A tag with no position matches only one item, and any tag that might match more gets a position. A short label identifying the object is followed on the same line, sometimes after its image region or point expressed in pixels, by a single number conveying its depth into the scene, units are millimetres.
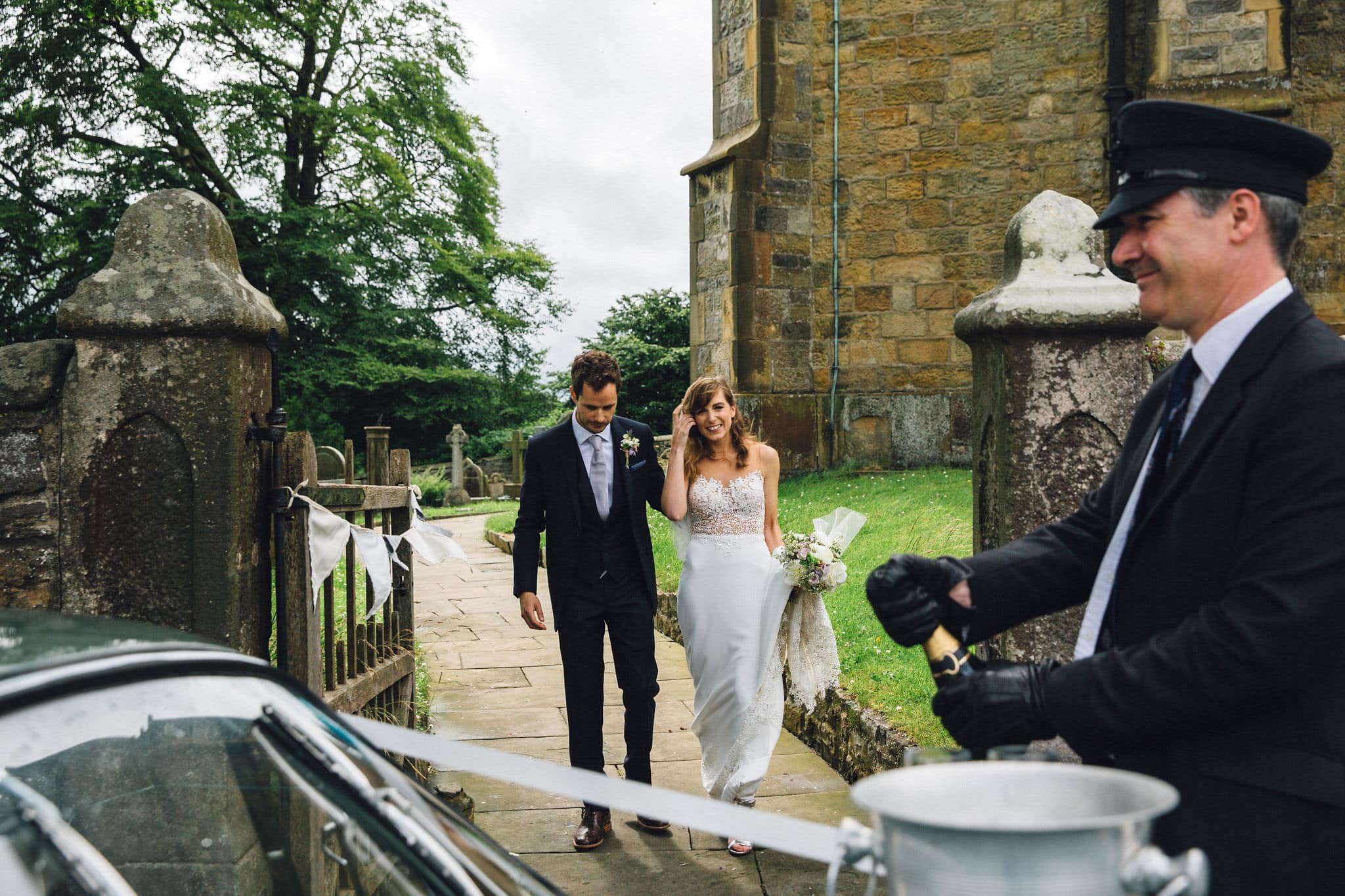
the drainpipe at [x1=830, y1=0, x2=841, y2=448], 12320
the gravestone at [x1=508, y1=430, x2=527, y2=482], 28500
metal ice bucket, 1049
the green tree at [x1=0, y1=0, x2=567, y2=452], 21562
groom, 4910
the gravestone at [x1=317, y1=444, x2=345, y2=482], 22172
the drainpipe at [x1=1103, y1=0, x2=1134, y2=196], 11320
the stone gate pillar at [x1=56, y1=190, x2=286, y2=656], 3541
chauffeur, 1462
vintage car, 1388
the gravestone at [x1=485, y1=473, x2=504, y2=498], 29422
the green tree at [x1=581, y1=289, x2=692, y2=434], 33812
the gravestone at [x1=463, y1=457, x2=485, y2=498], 30031
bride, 4914
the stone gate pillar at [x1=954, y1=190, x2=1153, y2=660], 3727
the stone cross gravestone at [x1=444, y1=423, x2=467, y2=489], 28344
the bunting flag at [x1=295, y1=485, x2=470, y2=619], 4297
